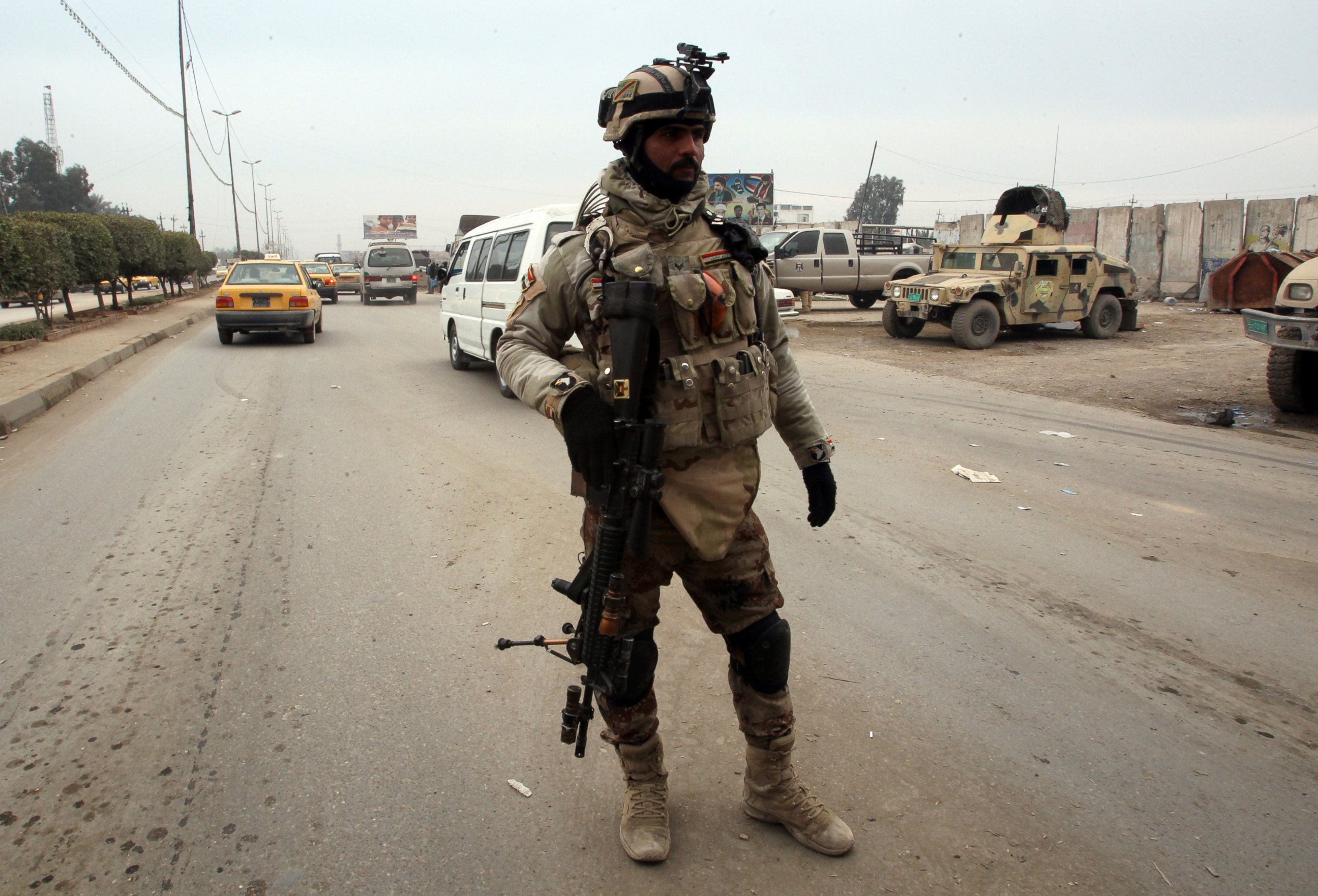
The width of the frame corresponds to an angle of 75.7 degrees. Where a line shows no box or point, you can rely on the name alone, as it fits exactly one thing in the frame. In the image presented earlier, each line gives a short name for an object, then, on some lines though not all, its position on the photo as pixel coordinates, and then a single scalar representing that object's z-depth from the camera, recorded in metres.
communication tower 61.59
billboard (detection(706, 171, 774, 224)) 29.64
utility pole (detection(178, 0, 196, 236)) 31.73
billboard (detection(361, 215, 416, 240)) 75.69
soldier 2.04
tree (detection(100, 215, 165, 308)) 20.42
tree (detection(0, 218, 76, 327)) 12.97
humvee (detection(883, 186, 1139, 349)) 13.73
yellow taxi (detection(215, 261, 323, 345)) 14.20
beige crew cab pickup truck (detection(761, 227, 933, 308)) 19.84
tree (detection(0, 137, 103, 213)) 71.62
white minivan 8.27
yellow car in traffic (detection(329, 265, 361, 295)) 32.88
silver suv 26.56
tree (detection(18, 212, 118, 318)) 16.85
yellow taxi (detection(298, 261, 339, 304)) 25.39
